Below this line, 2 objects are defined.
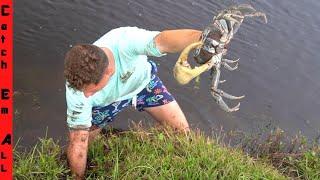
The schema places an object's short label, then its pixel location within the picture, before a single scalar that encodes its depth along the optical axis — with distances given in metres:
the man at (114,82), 3.57
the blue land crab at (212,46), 3.15
